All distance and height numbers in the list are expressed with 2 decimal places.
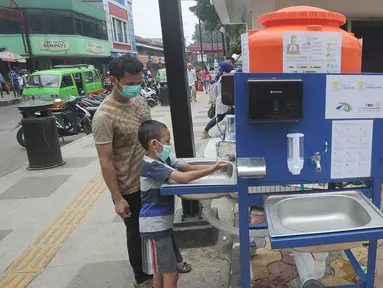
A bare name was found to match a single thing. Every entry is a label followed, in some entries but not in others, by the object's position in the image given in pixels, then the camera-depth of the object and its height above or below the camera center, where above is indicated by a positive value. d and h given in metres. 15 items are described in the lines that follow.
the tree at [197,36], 86.06 +7.34
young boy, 1.98 -0.81
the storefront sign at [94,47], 28.62 +2.24
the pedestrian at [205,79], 20.20 -0.82
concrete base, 3.13 -1.51
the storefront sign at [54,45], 25.53 +2.32
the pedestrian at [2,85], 20.76 -0.41
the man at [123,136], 2.16 -0.41
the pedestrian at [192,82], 13.40 -0.61
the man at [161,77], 15.72 -0.42
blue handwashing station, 1.57 -0.48
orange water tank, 1.79 +0.12
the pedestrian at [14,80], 20.42 -0.05
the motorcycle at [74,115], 8.72 -1.05
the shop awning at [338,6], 4.92 +0.74
